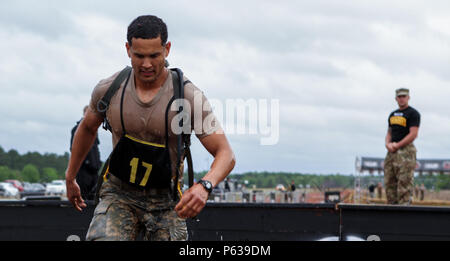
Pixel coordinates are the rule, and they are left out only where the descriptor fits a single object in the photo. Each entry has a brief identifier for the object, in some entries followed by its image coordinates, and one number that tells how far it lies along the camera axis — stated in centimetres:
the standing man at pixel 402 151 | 836
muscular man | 337
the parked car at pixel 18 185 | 6269
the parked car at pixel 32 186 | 6437
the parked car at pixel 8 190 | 5250
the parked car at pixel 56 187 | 6519
